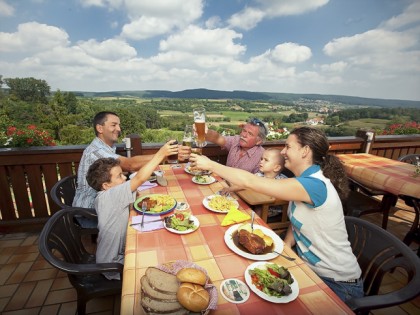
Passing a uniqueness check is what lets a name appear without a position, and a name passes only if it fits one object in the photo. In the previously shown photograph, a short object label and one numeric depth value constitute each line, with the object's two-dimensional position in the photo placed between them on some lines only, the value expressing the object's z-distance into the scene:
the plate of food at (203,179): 2.21
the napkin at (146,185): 2.10
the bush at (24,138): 2.82
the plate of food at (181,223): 1.34
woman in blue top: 1.26
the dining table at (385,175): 2.47
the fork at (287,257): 1.12
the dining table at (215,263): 0.83
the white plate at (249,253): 1.11
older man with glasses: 2.76
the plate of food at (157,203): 1.56
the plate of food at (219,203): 1.63
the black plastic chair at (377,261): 0.97
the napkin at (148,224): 1.37
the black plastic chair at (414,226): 2.44
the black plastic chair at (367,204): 2.67
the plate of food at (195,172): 2.47
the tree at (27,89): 36.75
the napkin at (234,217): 1.45
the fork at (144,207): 1.53
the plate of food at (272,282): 0.87
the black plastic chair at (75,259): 1.16
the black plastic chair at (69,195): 1.93
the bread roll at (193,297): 0.75
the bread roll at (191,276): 0.83
